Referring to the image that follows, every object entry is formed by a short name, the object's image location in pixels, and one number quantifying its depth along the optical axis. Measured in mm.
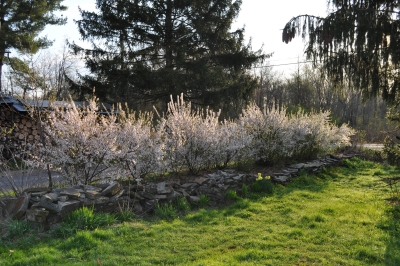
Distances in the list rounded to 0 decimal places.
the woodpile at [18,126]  11577
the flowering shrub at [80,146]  5238
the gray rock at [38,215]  4082
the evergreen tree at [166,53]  13125
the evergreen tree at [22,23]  13791
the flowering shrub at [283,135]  8250
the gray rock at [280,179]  7238
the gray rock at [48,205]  4180
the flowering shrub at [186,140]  6469
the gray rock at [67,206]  4198
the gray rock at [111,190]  4801
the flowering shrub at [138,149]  5711
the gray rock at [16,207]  4160
